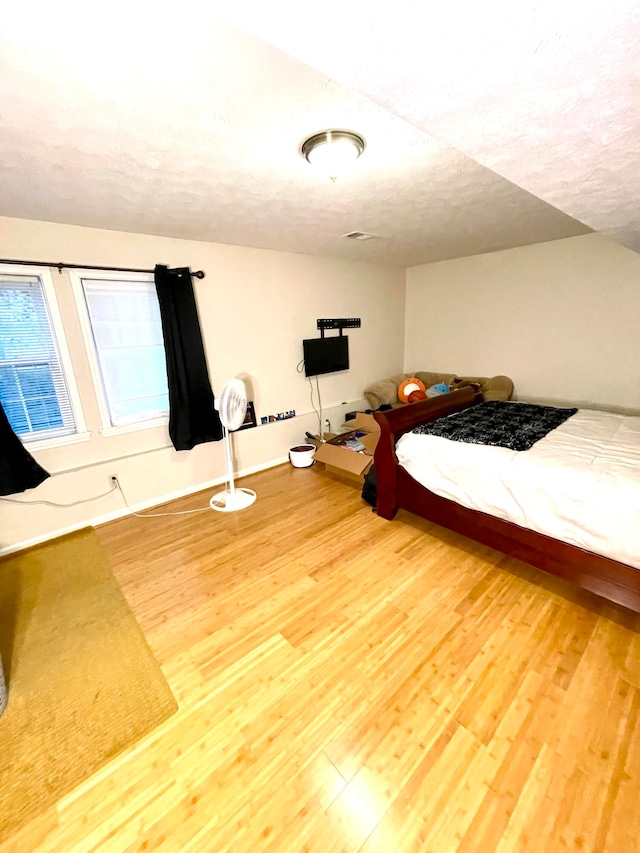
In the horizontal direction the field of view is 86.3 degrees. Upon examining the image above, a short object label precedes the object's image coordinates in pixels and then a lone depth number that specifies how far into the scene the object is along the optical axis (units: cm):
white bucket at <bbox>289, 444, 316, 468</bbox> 382
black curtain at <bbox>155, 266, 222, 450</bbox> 293
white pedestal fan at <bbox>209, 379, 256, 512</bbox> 285
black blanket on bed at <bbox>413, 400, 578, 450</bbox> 232
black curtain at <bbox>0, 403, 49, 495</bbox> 236
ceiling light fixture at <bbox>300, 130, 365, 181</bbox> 155
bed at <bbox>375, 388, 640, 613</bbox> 169
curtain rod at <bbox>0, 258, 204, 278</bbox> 238
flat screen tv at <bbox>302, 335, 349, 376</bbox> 399
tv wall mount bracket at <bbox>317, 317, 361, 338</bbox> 412
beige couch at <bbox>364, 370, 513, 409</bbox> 418
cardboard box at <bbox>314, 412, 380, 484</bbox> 333
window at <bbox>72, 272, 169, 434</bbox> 272
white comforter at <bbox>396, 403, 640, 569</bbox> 169
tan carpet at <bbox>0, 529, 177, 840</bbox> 128
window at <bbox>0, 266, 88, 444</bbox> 241
